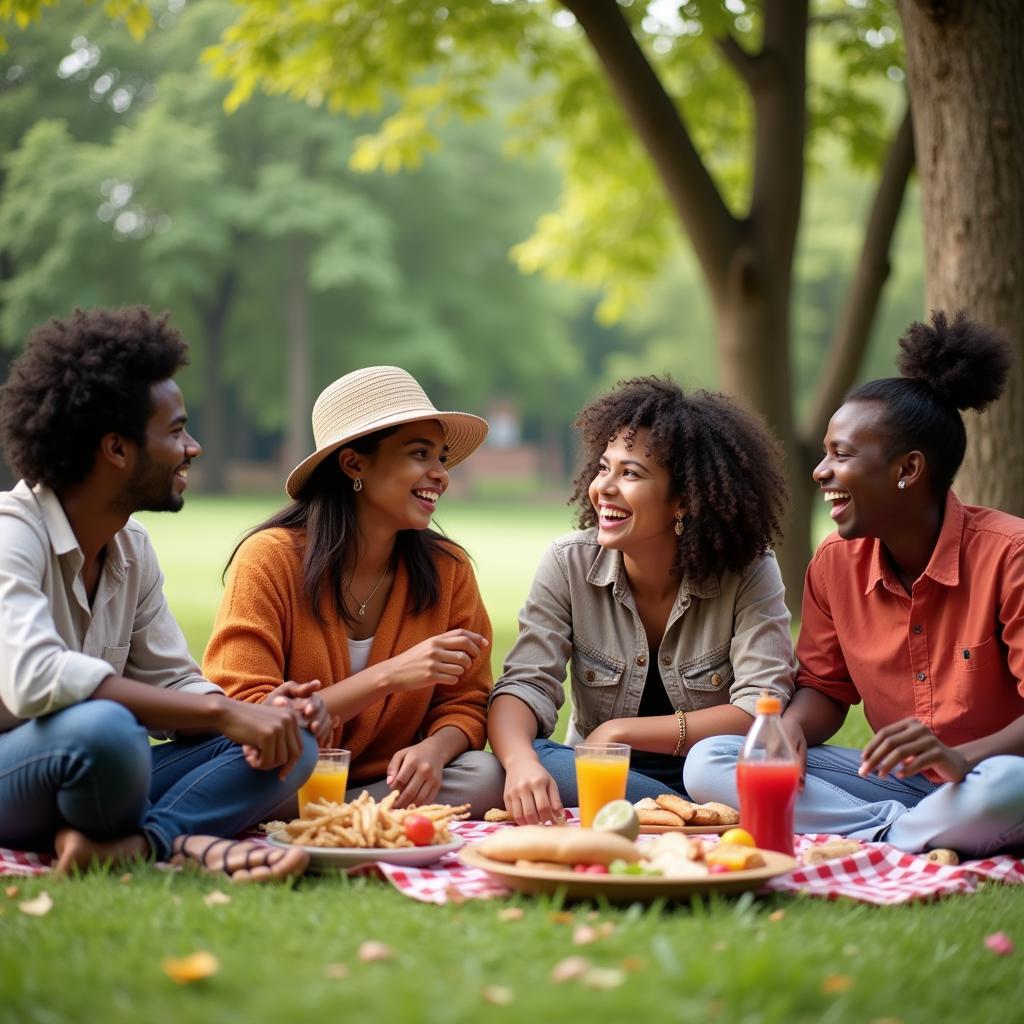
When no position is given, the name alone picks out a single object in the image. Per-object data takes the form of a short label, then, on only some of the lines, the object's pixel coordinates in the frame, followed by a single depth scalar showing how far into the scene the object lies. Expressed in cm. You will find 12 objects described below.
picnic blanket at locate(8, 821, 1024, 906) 364
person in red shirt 450
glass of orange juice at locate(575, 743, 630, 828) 410
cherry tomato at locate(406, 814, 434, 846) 393
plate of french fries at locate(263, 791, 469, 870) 384
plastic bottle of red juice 384
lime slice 379
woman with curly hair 485
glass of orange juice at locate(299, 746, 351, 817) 416
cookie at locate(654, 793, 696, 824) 439
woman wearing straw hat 457
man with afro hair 367
